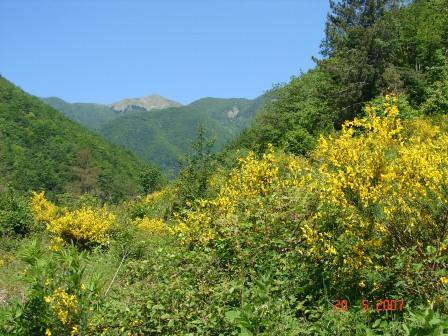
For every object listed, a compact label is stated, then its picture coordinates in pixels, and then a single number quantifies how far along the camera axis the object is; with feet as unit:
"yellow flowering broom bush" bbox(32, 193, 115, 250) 47.98
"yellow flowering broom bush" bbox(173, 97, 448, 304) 13.58
